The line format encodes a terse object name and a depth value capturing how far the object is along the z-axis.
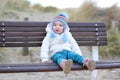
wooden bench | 4.12
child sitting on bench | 3.95
